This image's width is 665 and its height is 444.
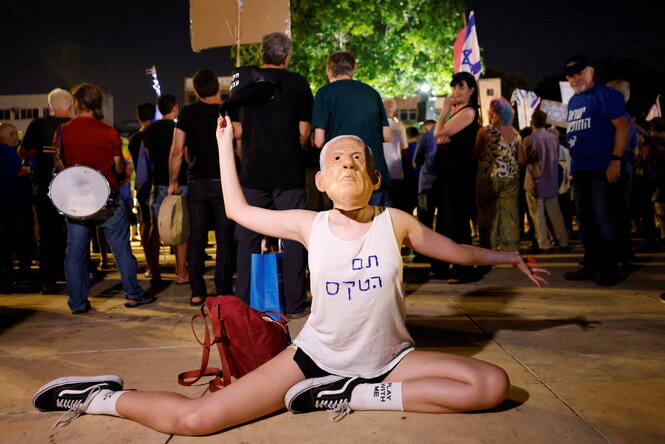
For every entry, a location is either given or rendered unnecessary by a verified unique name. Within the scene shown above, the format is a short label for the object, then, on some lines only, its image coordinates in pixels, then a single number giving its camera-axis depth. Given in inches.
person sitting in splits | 95.9
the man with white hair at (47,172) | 253.1
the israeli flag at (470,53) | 399.5
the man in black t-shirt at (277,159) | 183.0
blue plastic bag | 180.1
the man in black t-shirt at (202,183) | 208.1
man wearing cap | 216.4
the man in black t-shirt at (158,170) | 267.1
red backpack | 110.3
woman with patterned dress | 268.7
